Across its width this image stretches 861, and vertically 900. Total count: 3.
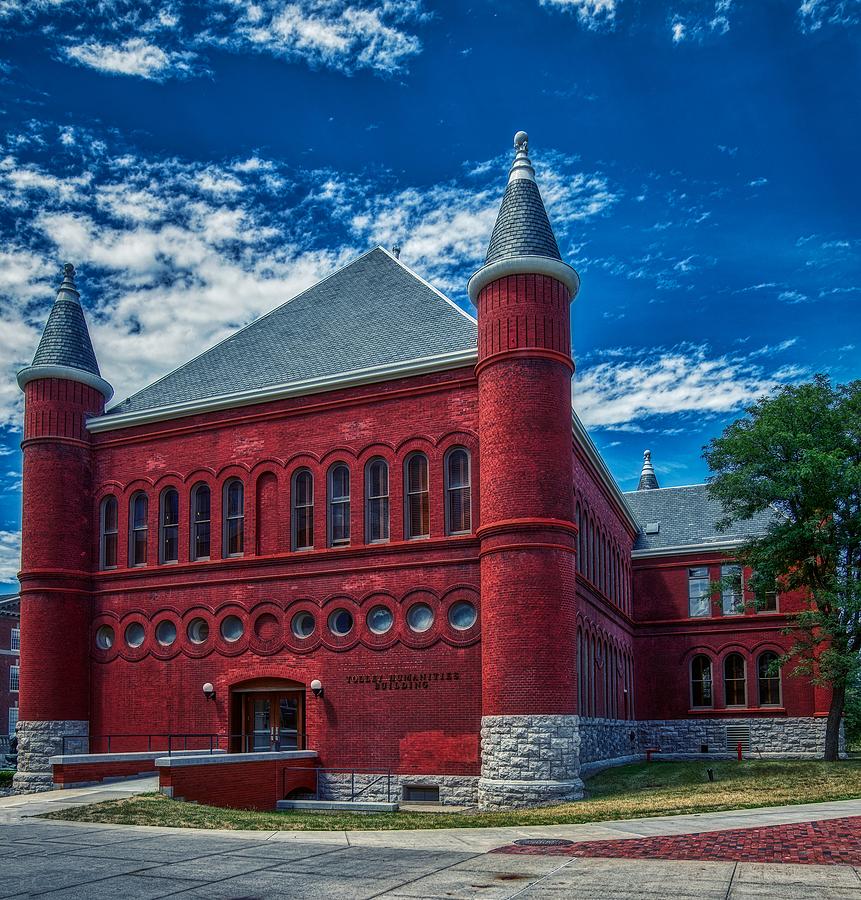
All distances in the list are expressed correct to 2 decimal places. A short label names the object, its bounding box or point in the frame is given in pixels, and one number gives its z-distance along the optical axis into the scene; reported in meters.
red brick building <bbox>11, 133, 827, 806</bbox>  26.47
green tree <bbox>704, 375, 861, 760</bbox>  33.56
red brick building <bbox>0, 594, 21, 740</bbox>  76.31
